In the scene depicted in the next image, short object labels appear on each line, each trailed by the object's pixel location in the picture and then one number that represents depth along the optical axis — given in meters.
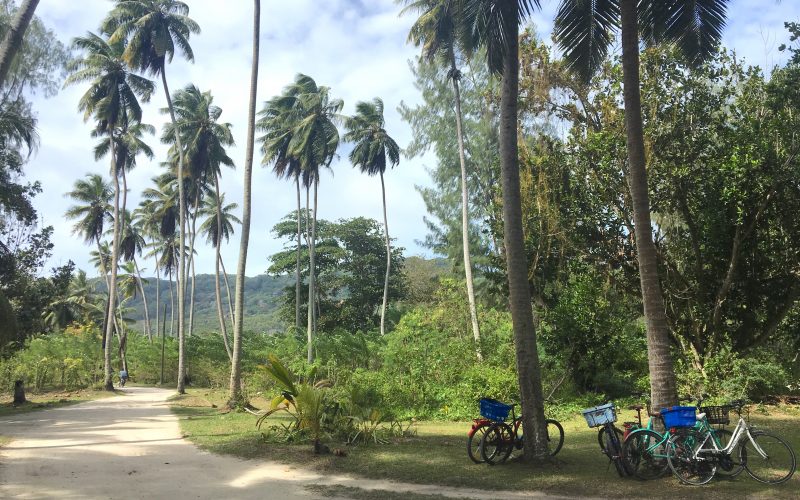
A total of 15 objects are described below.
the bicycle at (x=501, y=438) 8.65
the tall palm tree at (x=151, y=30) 25.56
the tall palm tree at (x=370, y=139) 32.69
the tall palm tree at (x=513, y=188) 8.52
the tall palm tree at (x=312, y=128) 30.56
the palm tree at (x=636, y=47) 7.83
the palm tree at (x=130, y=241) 49.17
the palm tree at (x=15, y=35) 8.52
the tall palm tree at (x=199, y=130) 31.00
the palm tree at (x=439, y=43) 20.12
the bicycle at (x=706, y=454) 6.93
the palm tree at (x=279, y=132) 32.03
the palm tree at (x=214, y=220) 47.44
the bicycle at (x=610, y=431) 7.45
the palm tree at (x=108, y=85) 28.86
